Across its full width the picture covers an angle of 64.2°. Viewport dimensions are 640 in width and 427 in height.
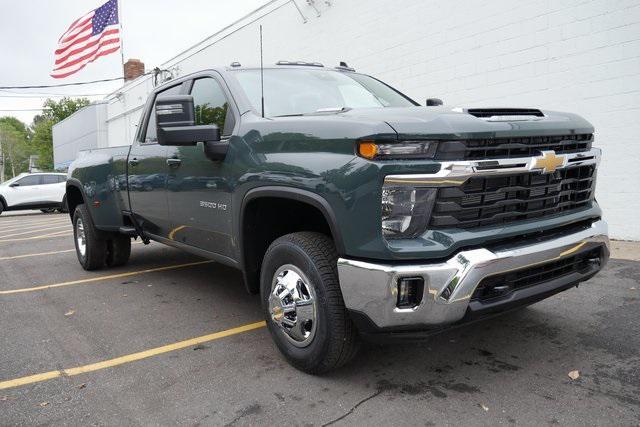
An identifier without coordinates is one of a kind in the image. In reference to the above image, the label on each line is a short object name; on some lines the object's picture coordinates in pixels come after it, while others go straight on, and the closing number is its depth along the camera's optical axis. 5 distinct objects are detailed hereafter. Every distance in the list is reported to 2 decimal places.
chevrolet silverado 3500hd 2.51
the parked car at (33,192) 18.88
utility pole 62.94
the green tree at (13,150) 88.56
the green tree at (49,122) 65.44
